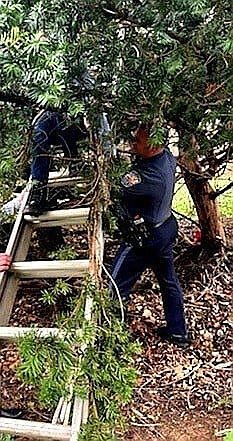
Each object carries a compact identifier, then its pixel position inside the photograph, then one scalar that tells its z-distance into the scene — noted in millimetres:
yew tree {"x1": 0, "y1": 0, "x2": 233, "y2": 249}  1964
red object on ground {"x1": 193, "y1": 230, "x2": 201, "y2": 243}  5242
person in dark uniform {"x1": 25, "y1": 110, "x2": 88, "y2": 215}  2795
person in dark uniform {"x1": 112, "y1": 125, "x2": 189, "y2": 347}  3578
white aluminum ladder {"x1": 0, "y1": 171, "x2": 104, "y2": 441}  2332
